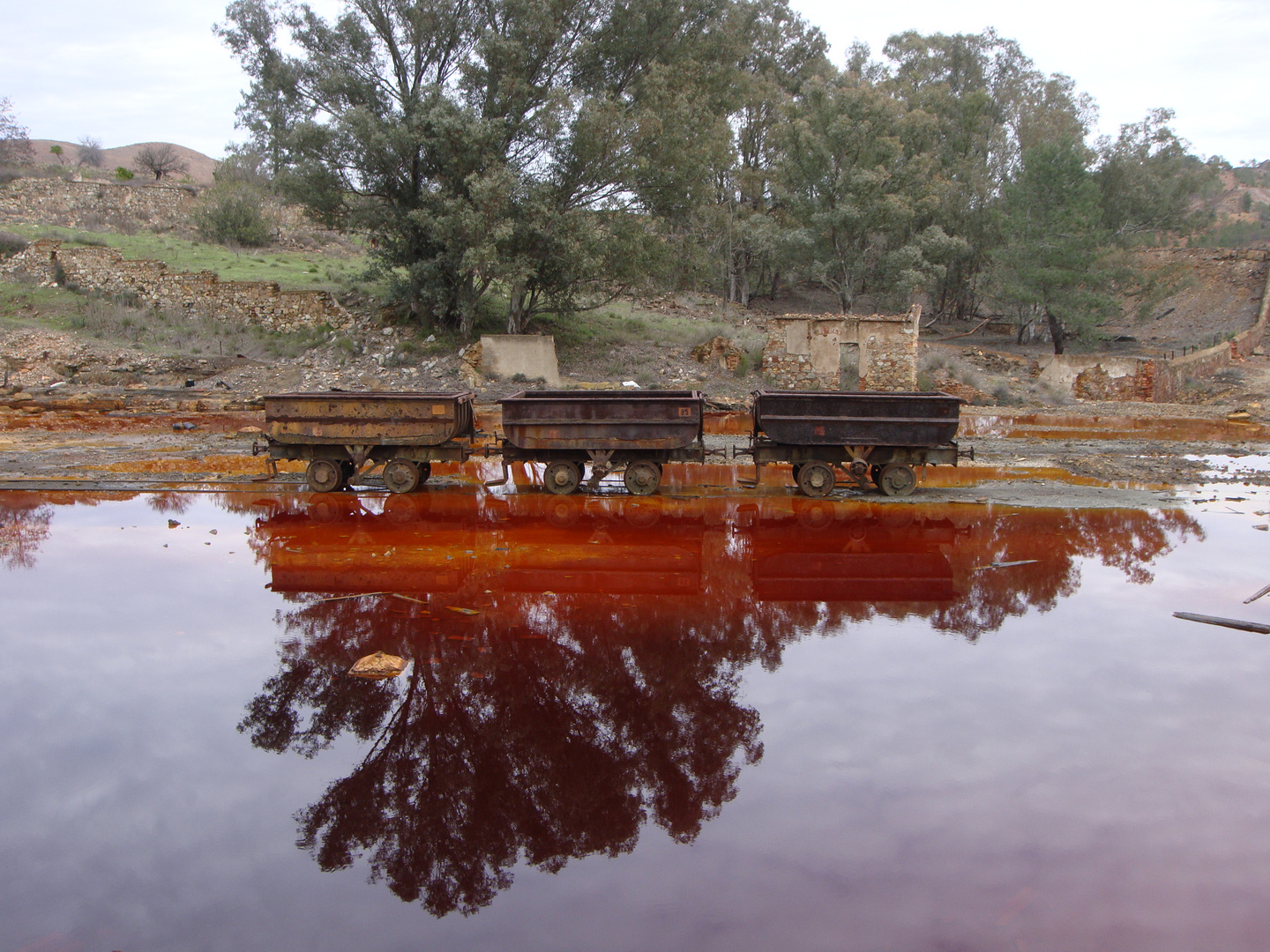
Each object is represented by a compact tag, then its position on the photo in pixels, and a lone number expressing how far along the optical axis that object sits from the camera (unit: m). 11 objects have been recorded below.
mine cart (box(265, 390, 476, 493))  13.30
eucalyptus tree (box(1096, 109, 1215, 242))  41.22
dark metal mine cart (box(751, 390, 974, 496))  13.11
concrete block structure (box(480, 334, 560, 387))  25.67
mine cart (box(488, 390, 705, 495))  13.09
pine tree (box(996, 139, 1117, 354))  32.22
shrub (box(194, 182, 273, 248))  38.16
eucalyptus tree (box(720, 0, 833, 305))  37.34
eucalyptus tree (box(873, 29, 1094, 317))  39.84
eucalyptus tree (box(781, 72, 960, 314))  33.34
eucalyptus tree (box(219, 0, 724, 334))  24.84
